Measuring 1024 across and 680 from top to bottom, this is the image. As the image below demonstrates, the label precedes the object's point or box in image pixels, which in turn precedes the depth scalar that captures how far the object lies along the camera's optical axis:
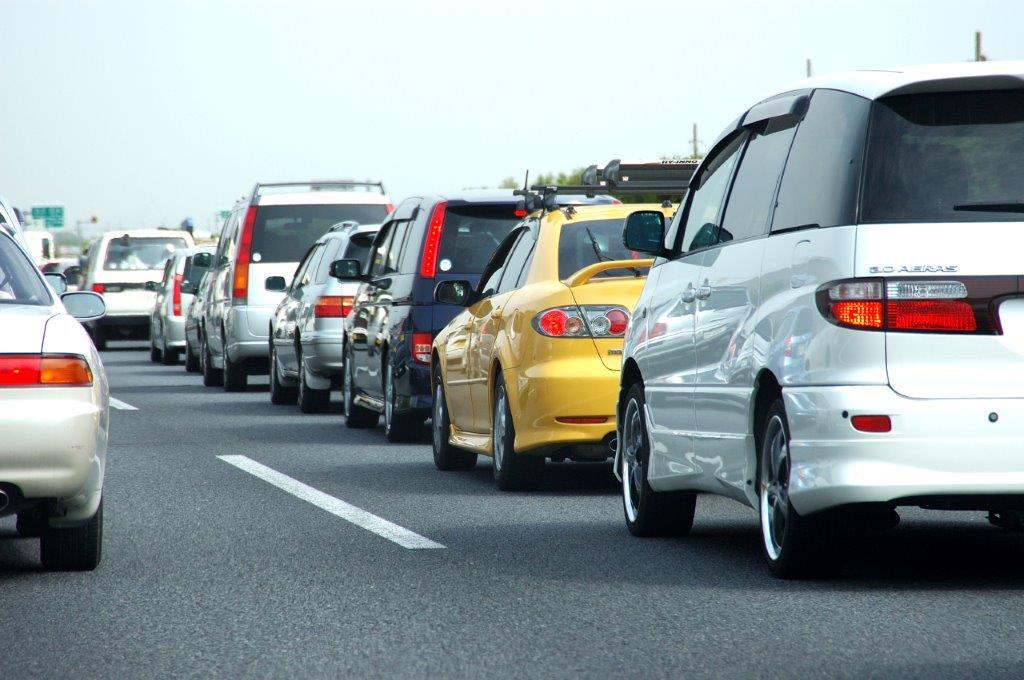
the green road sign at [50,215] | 141.25
